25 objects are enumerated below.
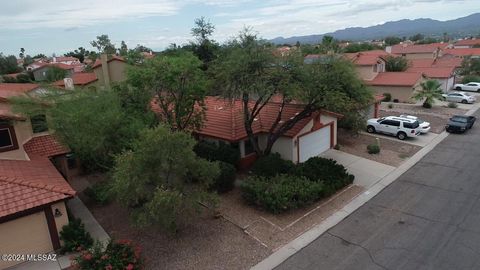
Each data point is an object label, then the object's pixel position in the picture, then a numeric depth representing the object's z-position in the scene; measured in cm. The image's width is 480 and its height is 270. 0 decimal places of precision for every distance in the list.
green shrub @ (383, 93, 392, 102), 3883
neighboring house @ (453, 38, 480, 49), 9424
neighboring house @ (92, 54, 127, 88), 3309
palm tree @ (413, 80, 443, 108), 3412
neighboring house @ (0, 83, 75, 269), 1084
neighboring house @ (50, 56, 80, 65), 10056
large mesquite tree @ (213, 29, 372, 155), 1580
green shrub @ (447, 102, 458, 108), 3492
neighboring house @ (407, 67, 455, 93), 4256
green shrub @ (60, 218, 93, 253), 1149
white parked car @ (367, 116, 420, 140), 2392
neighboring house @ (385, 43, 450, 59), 6578
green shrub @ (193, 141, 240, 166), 1828
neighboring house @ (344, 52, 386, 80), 4088
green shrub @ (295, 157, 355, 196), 1554
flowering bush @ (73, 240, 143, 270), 984
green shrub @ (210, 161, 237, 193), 1583
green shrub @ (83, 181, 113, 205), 1457
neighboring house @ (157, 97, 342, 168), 1905
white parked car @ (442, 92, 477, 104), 3722
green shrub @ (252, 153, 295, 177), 1636
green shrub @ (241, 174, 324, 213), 1359
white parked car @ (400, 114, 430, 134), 2472
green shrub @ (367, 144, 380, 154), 2097
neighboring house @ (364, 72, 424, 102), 3778
